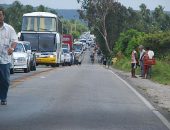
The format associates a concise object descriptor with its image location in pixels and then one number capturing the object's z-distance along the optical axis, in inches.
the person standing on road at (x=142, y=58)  1224.2
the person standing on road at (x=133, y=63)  1238.3
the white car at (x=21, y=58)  1299.2
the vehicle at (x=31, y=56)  1398.9
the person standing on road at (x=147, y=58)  1177.0
